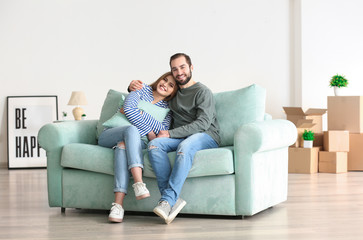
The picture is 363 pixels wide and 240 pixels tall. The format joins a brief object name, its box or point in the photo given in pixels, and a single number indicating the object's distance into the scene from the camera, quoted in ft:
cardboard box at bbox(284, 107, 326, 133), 22.02
